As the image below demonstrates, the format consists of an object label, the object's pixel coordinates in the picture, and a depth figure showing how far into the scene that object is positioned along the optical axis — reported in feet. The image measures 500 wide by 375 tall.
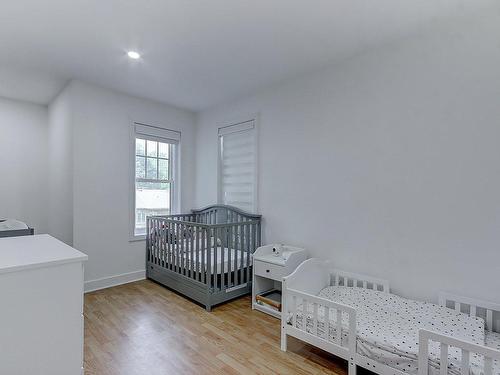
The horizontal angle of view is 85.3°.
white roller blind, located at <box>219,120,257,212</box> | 11.37
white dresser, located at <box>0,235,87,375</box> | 3.50
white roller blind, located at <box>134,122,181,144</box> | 12.05
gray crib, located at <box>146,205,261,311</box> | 8.97
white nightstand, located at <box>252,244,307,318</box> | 8.45
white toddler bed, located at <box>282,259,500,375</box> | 4.91
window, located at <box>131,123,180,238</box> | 12.18
